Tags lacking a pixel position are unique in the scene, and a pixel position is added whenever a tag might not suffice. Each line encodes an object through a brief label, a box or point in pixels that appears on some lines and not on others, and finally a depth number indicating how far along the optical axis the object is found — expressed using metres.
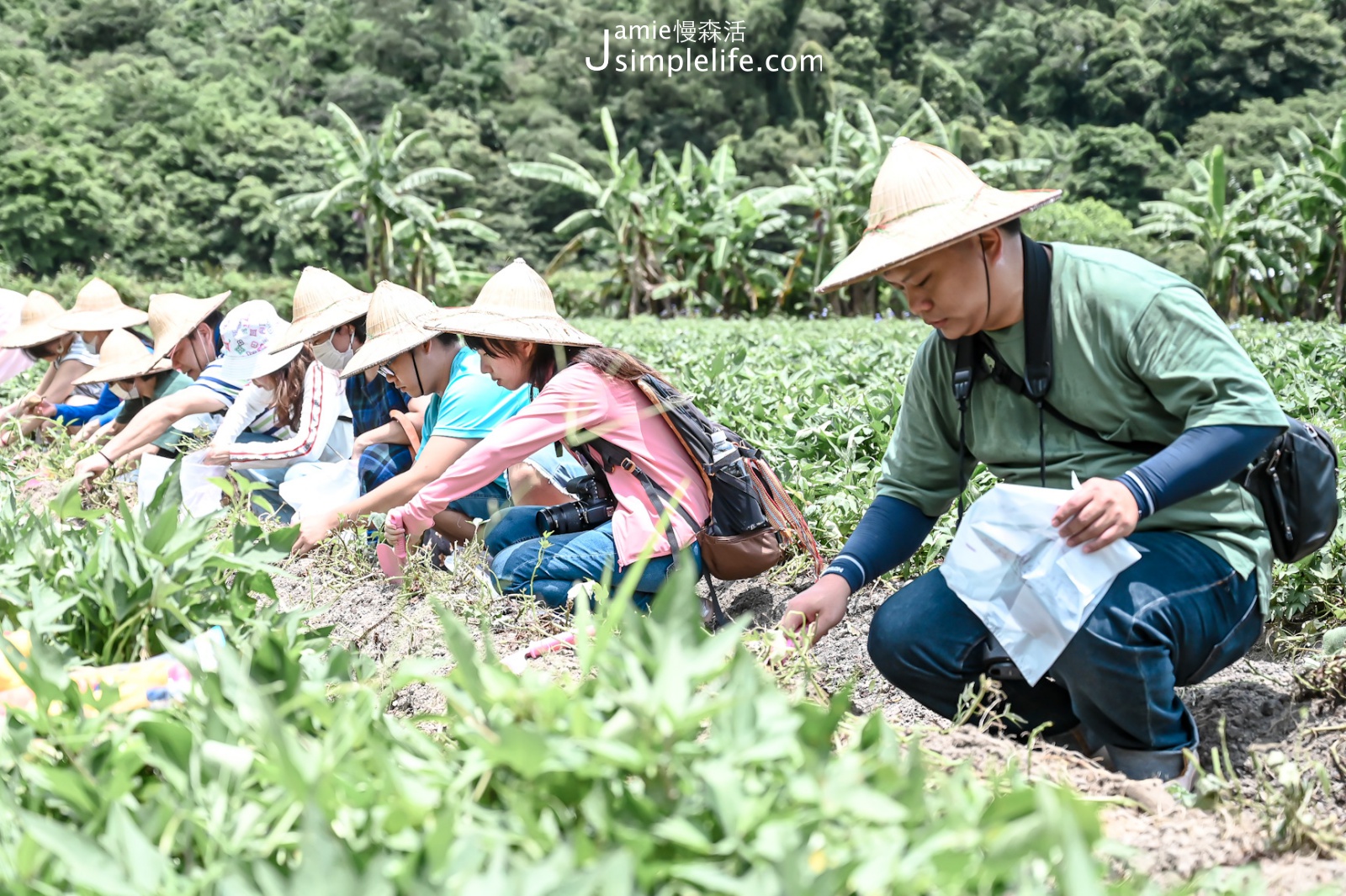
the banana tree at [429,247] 21.77
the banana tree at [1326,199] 17.81
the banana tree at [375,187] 20.95
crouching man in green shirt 2.32
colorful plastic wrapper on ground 1.70
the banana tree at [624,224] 20.55
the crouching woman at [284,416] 5.23
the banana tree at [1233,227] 19.12
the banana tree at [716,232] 20.39
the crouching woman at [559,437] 3.60
